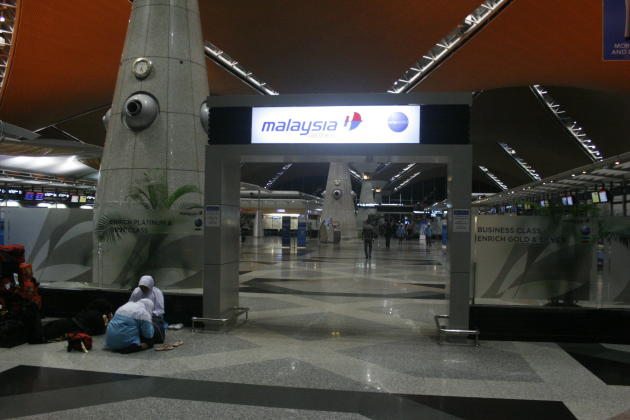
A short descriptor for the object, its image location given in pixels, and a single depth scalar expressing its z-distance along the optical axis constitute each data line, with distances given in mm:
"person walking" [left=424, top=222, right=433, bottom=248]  34691
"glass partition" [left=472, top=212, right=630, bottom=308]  7660
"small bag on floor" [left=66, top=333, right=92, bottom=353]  6254
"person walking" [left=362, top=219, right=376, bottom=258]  22031
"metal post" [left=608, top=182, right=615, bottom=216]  22047
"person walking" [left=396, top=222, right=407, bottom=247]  41244
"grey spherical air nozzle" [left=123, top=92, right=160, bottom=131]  10867
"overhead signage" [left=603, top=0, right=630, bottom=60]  7570
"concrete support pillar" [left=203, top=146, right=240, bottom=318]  7668
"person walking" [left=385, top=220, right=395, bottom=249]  31809
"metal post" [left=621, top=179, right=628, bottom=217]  20516
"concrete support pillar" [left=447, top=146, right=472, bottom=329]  7117
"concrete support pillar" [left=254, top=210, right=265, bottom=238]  47569
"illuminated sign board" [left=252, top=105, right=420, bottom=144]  7246
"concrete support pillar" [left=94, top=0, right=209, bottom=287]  10977
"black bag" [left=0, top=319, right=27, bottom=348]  6402
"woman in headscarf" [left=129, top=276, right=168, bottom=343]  6645
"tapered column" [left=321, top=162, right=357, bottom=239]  39312
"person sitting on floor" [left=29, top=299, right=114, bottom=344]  6676
